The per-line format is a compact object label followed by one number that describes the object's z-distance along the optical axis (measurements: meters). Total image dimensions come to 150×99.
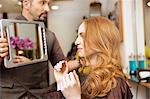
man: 1.31
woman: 1.13
